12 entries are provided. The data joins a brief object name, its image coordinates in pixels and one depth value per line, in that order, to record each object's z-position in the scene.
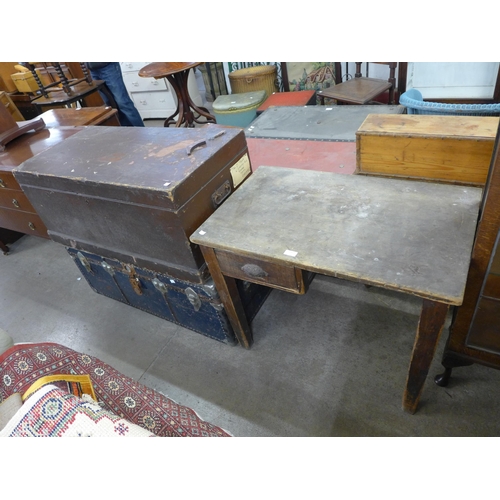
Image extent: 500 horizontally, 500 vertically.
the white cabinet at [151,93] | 4.23
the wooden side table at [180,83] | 2.98
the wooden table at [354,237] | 0.99
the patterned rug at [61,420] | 0.79
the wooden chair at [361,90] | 2.78
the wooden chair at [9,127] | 2.07
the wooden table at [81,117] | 2.32
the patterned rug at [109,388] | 1.02
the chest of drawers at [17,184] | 1.93
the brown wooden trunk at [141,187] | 1.31
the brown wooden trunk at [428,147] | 1.33
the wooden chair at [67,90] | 3.07
